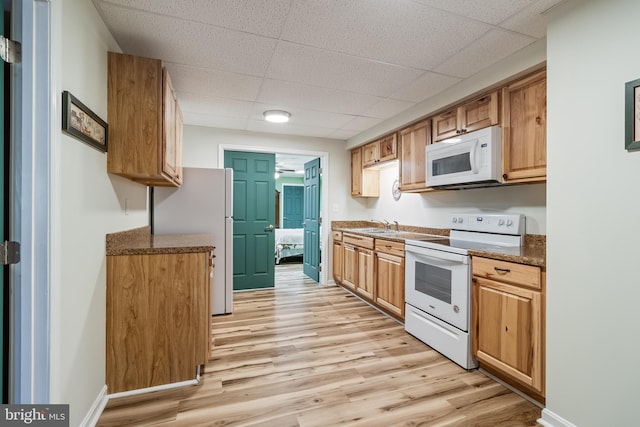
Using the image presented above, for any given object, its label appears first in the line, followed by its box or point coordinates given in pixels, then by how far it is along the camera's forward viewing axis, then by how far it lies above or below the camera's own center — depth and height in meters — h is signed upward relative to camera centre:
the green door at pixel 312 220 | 4.80 -0.16
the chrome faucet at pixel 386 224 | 4.20 -0.18
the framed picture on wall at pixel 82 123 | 1.29 +0.45
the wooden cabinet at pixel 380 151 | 3.73 +0.85
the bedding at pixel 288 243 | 6.20 -0.70
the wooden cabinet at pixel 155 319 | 1.83 -0.72
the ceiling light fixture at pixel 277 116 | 3.39 +1.15
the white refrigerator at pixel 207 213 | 3.13 -0.03
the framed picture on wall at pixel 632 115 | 1.30 +0.45
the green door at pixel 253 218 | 4.27 -0.11
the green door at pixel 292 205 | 9.77 +0.21
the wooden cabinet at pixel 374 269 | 3.03 -0.71
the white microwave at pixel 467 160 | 2.27 +0.46
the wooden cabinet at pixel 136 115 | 1.85 +0.63
